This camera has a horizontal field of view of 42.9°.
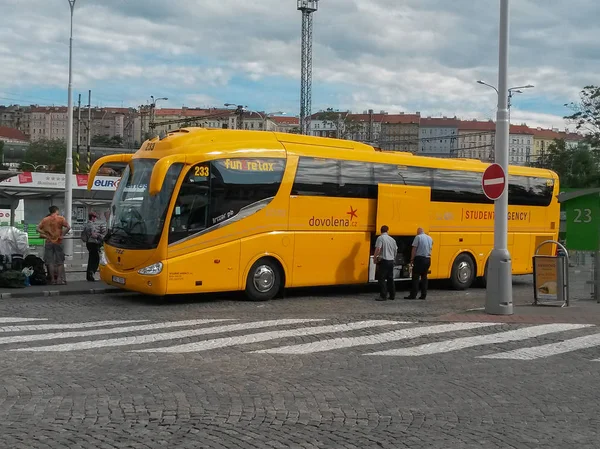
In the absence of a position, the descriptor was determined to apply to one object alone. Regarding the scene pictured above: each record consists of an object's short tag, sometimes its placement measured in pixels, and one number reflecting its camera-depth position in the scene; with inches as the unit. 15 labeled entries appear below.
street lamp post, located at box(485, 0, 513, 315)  548.4
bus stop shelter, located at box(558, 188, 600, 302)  661.9
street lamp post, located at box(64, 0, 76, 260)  1013.2
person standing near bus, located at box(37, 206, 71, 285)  681.6
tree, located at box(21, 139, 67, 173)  4062.5
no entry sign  549.6
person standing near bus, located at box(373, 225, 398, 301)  669.9
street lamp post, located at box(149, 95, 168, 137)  1783.2
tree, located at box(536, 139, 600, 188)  2062.0
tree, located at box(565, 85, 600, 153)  2174.1
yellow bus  593.3
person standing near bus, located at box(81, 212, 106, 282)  733.3
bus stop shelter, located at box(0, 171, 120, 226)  1476.4
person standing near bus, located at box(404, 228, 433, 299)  682.2
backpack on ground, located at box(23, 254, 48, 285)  697.6
